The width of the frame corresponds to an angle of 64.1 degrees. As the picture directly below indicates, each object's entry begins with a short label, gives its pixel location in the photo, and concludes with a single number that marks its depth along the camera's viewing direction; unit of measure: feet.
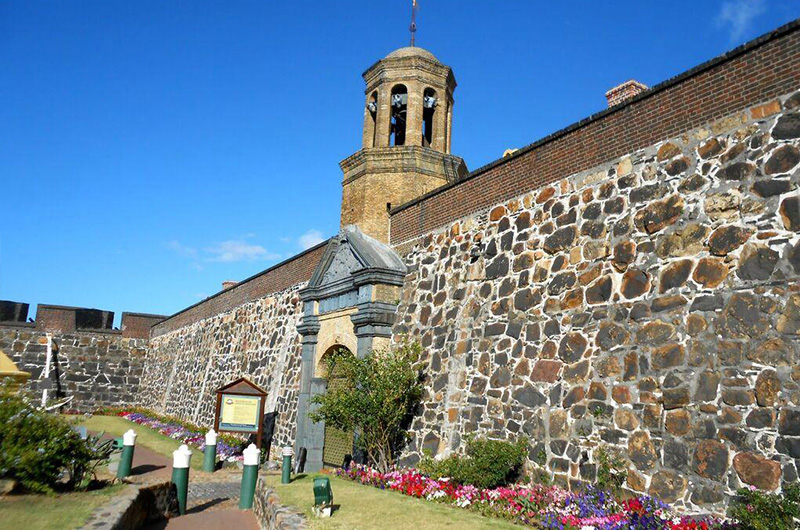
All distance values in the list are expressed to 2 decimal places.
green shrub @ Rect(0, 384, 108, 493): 24.50
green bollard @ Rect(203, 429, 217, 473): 47.60
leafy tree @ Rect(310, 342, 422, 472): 37.24
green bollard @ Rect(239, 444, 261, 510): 34.91
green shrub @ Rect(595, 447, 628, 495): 25.55
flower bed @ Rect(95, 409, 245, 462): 54.04
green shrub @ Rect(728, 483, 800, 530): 18.95
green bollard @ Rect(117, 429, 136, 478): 39.22
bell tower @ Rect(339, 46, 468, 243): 51.55
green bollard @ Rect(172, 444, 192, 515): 33.01
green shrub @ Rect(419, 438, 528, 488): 29.45
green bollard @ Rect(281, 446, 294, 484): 35.94
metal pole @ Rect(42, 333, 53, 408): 92.79
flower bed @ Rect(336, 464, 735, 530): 22.57
